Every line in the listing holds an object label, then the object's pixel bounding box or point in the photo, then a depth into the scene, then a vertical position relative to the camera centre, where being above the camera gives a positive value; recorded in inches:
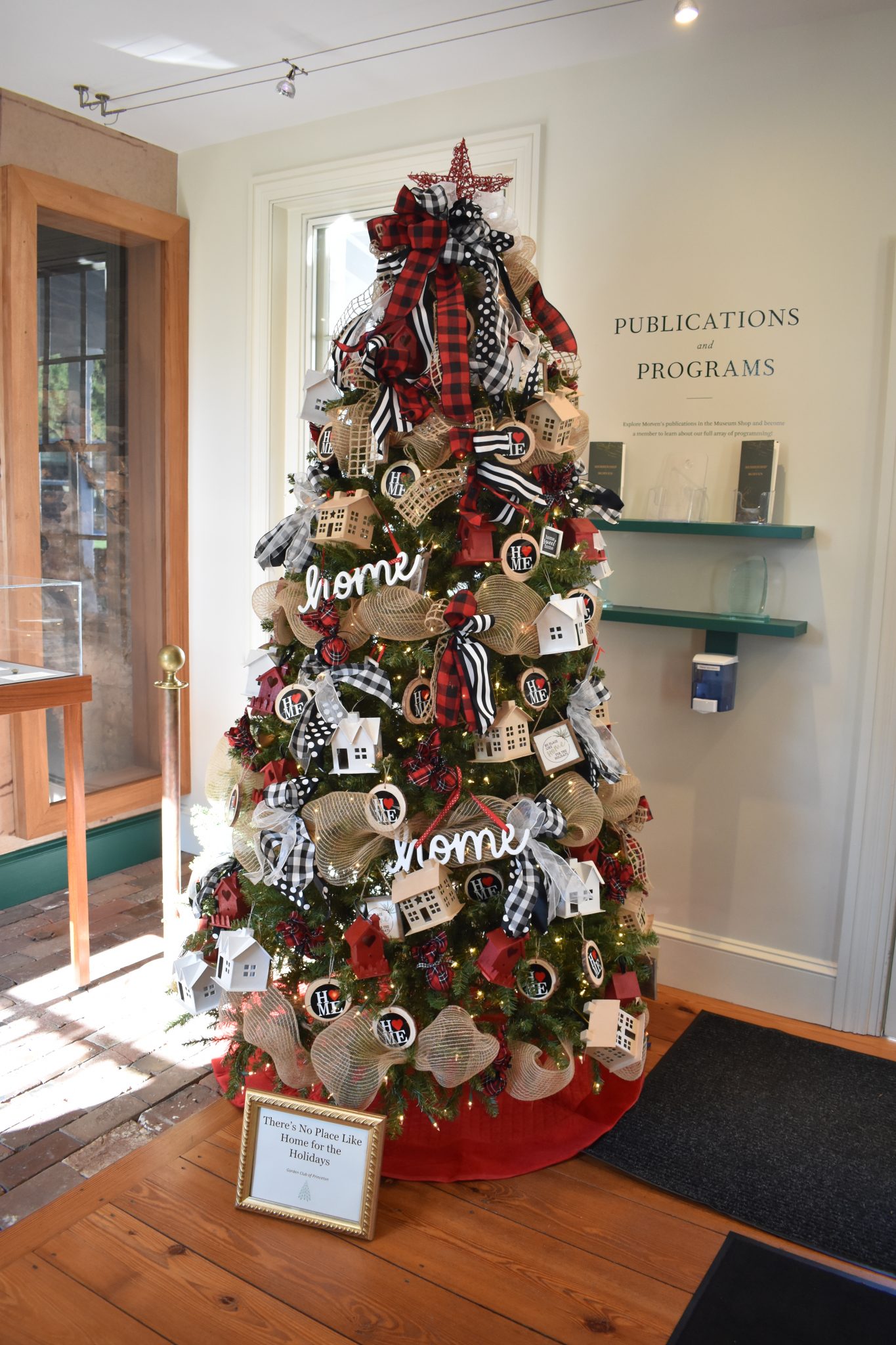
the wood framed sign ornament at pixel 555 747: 76.2 -15.7
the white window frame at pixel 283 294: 127.0 +32.1
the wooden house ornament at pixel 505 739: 74.8 -14.8
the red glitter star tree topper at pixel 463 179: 76.0 +27.3
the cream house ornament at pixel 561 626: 73.6 -6.3
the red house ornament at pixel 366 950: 73.4 -30.3
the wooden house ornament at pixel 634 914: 85.9 -32.0
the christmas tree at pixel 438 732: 73.5 -14.7
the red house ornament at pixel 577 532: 79.0 +0.7
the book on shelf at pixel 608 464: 107.6 +8.4
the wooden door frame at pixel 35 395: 121.8 +16.7
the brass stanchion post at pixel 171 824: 108.6 -32.3
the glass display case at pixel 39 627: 105.1 -10.9
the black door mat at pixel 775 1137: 75.2 -49.4
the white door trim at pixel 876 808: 94.9 -25.1
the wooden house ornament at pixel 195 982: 81.9 -37.0
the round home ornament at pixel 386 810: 72.9 -19.9
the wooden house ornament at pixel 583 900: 74.9 -26.6
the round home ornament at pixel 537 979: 75.3 -32.8
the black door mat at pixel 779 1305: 63.6 -49.6
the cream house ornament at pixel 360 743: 74.4 -15.5
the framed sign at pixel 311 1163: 71.6 -45.6
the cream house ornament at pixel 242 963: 77.9 -33.6
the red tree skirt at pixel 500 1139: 79.2 -48.9
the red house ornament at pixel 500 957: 72.9 -30.4
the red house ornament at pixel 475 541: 73.7 -0.2
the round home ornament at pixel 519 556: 74.0 -1.2
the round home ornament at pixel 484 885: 76.1 -26.2
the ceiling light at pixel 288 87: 107.6 +47.4
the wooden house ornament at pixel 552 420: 77.7 +9.3
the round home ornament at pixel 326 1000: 75.9 -35.2
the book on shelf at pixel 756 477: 98.3 +6.9
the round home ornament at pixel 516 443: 73.2 +7.0
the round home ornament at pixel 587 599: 76.6 -4.4
